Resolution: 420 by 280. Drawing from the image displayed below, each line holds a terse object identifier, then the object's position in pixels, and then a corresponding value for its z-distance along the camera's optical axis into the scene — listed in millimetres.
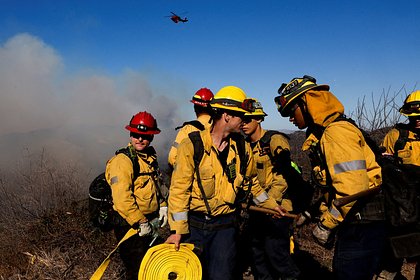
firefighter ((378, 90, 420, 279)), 4941
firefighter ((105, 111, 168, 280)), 3456
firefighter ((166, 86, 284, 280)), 2930
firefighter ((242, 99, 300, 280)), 4238
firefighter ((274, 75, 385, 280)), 2418
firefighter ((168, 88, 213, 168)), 4637
